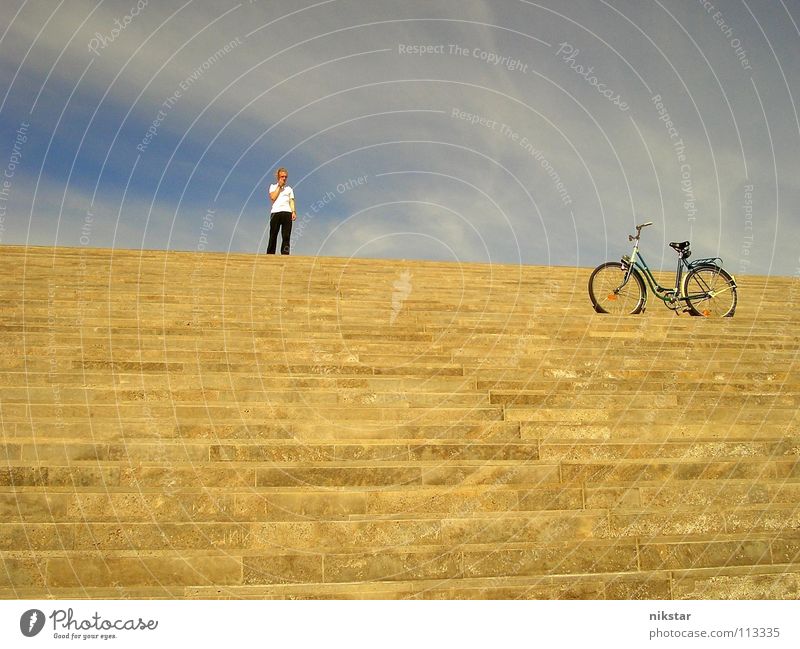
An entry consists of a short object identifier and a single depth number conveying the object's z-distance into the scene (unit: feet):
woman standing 41.50
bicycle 31.37
